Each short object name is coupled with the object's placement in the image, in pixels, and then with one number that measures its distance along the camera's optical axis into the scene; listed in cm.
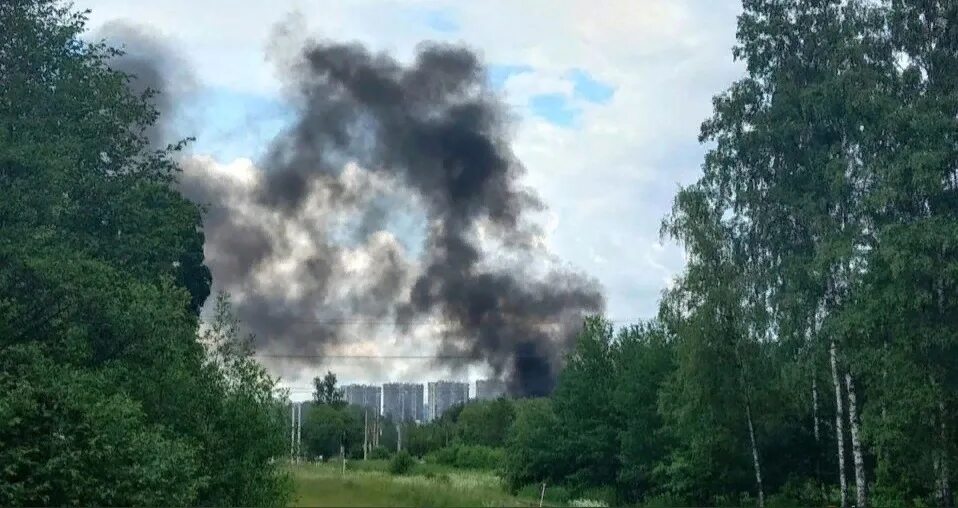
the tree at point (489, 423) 10188
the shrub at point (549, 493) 5469
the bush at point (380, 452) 7700
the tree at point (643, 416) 5284
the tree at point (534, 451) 6103
